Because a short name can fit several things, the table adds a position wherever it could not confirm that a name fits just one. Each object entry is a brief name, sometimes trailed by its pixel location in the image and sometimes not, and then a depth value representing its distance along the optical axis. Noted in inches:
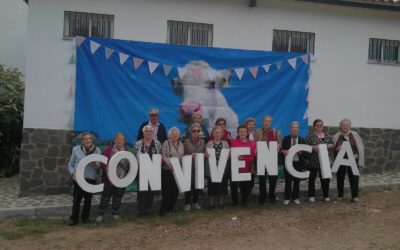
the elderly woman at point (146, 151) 291.5
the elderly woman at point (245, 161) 309.1
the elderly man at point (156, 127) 317.7
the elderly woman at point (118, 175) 284.5
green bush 431.8
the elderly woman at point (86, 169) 277.7
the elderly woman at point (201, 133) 324.8
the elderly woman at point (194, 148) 304.2
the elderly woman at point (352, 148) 326.3
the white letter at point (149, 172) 285.1
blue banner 339.3
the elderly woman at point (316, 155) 322.3
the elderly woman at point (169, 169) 295.9
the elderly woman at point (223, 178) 305.4
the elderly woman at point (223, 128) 321.2
